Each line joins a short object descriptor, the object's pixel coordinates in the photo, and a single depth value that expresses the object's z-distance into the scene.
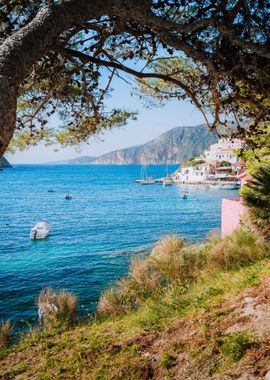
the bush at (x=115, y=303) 8.23
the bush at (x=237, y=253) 9.56
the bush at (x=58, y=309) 8.02
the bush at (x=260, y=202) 9.99
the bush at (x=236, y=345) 3.66
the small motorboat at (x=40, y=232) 28.75
